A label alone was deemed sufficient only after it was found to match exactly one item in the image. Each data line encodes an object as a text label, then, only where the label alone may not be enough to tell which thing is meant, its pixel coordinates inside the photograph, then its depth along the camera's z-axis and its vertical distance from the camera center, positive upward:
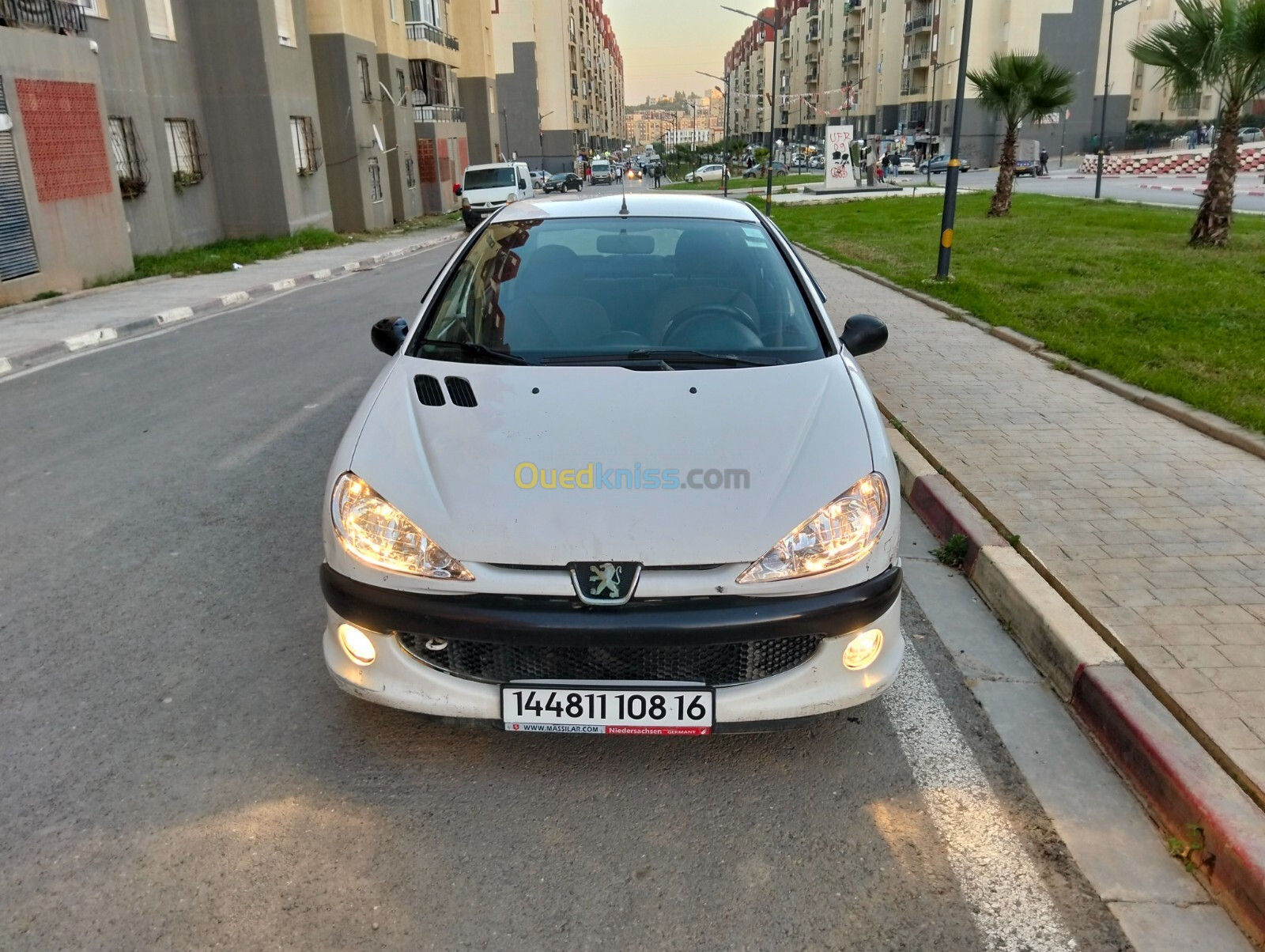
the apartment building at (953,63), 66.19 +5.25
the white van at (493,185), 29.89 -0.96
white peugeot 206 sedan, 2.71 -1.06
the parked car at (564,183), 42.03 -1.55
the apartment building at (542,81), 83.25 +5.70
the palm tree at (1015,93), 22.69 +0.93
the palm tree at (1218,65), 14.26 +0.91
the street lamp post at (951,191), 12.52 -0.64
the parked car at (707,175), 65.88 -1.91
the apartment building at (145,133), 14.37 +0.52
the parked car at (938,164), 50.32 -1.27
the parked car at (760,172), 66.25 -1.81
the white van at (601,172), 68.25 -1.57
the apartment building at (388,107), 29.08 +1.53
